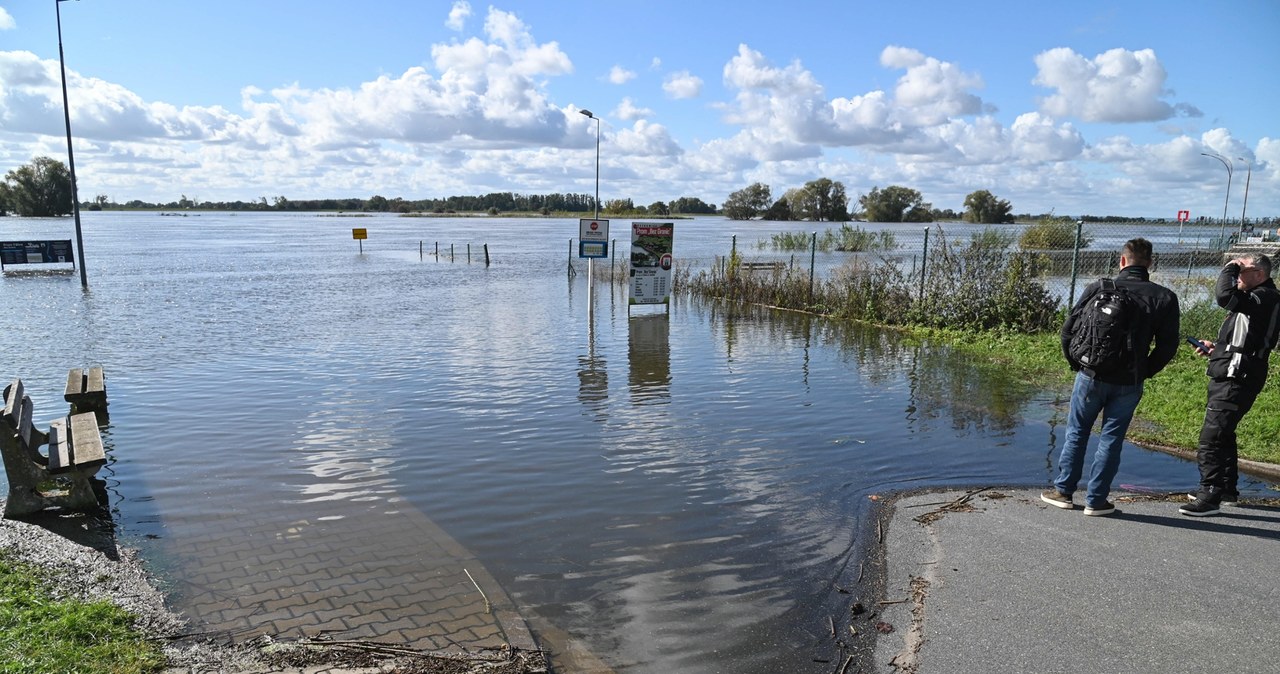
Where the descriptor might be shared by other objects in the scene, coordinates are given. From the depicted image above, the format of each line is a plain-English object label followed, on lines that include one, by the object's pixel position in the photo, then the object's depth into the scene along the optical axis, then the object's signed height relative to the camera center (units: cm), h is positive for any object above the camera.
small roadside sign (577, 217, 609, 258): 1947 -32
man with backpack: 584 -90
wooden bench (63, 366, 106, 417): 955 -214
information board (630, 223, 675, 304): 1959 -92
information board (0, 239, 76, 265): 3200 -143
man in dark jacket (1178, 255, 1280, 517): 605 -101
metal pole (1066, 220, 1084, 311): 1361 -36
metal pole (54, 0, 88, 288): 2627 +197
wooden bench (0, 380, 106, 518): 621 -203
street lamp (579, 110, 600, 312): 1882 -139
